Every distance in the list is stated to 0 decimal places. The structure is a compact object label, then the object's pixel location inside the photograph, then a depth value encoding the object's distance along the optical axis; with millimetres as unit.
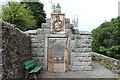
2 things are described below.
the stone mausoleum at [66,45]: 4836
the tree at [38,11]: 9789
